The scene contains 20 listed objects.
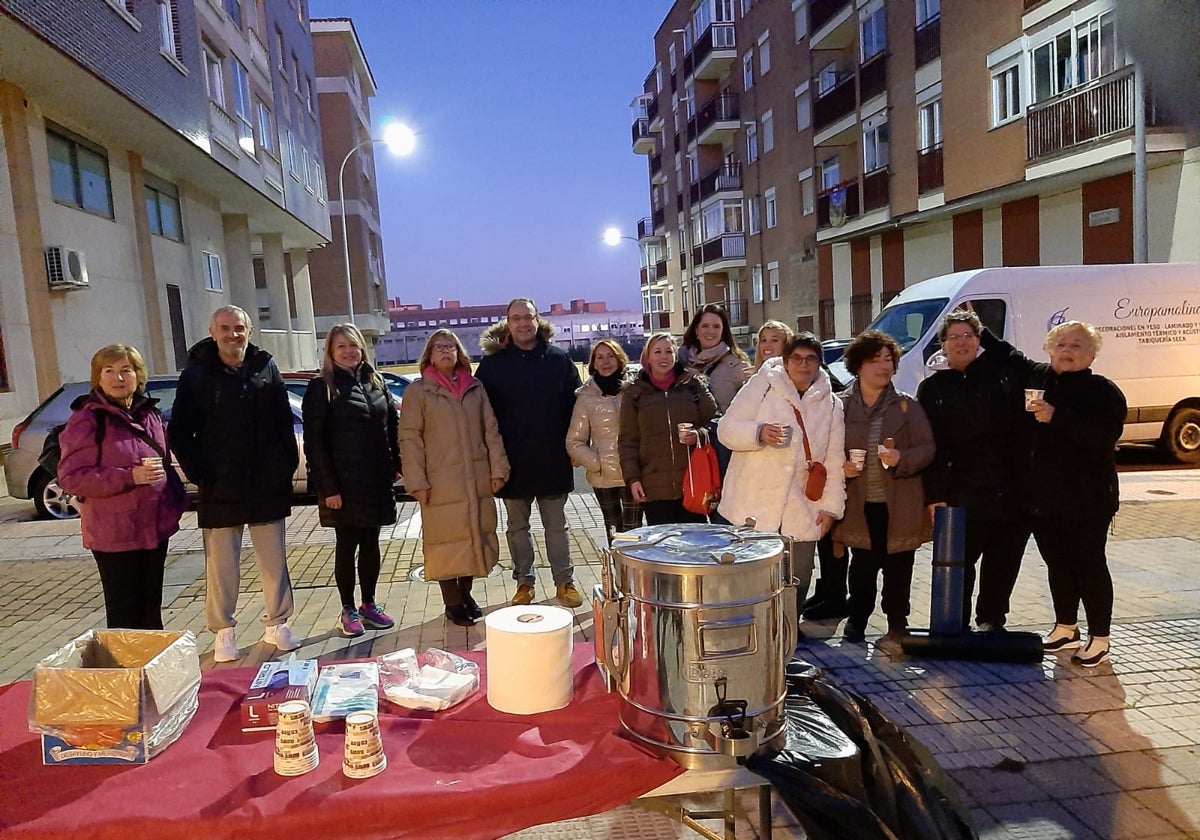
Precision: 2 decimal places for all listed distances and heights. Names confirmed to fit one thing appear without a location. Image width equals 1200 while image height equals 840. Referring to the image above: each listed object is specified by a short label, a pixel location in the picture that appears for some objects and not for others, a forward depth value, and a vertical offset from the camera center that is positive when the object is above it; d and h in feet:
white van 33.35 -0.70
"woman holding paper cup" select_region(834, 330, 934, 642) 14.30 -2.79
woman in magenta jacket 12.83 -1.89
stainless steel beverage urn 6.26 -2.57
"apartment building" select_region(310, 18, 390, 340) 134.10 +31.56
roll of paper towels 7.12 -2.93
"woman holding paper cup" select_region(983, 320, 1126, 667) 13.17 -2.80
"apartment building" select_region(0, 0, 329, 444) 38.45 +12.86
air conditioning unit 40.63 +5.13
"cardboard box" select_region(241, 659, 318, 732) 7.02 -3.05
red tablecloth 5.77 -3.34
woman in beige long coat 15.93 -2.35
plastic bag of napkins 7.38 -3.24
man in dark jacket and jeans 17.11 -1.28
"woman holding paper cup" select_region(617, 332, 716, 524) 16.14 -1.82
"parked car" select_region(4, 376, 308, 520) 28.50 -2.90
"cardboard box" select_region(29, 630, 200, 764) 6.46 -2.81
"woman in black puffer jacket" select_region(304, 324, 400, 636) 15.58 -1.95
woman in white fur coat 14.26 -2.16
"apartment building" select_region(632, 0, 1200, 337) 51.31 +14.96
